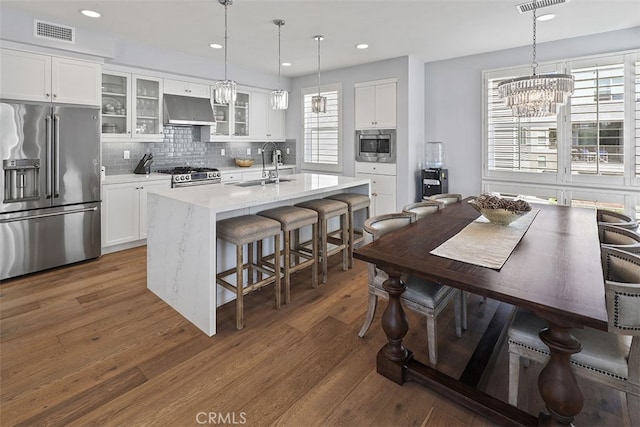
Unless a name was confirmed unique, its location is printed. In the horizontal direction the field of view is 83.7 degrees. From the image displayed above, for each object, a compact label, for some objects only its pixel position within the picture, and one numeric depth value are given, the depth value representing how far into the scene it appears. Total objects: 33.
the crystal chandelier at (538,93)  2.72
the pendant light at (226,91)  3.08
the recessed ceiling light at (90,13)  3.50
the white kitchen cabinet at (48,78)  3.52
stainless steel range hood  5.05
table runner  1.87
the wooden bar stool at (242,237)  2.65
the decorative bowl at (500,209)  2.47
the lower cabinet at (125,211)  4.35
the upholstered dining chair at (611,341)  1.31
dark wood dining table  1.43
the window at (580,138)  4.04
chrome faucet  3.73
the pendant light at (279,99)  3.53
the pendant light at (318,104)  3.80
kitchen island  2.58
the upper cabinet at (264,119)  6.33
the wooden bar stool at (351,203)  3.87
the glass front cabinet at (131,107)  4.61
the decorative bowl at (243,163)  6.19
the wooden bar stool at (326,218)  3.50
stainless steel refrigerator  3.53
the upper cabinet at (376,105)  5.33
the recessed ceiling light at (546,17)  3.57
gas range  4.89
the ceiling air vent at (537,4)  3.18
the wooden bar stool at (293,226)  3.06
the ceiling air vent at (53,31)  3.63
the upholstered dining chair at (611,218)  2.75
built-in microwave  5.41
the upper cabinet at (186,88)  5.10
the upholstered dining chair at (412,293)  2.13
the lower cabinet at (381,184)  5.46
